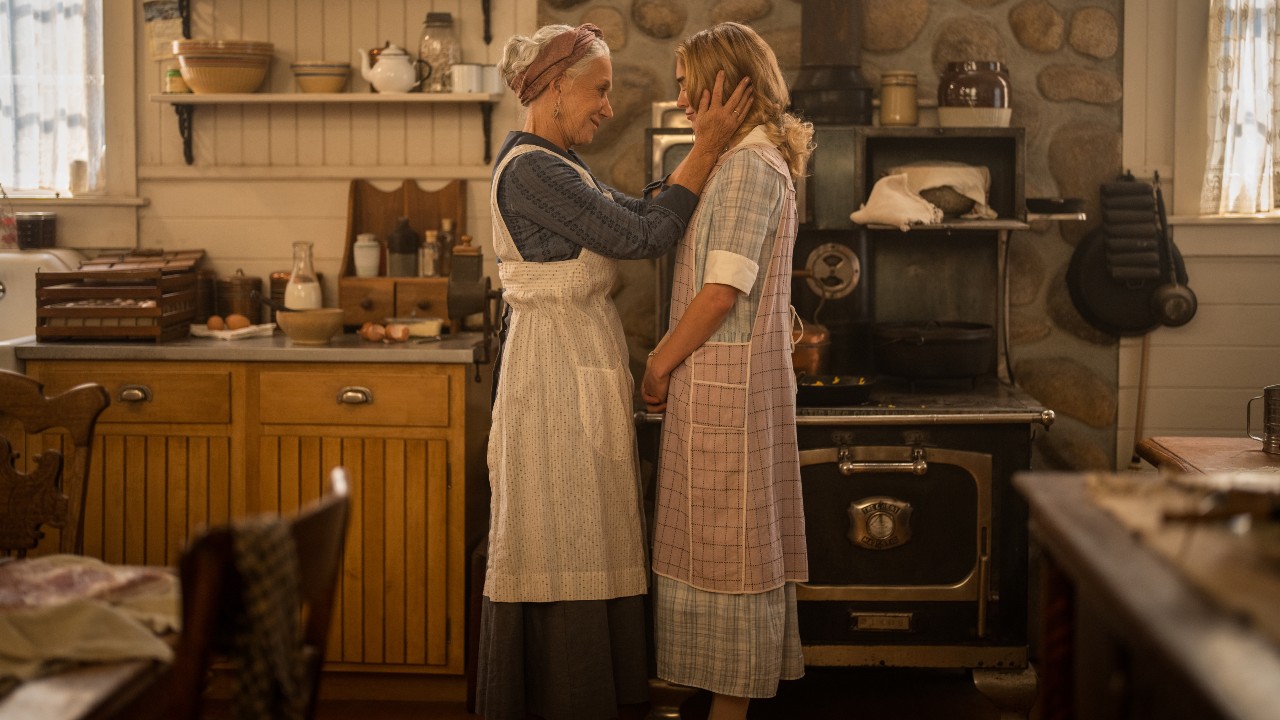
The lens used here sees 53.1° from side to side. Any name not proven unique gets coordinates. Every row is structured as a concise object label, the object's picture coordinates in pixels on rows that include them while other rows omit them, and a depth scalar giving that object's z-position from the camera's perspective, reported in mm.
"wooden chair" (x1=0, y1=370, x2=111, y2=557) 2105
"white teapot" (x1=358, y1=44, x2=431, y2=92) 3654
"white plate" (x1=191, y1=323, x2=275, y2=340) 3473
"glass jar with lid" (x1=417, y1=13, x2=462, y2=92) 3717
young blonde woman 2512
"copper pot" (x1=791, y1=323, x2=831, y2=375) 3230
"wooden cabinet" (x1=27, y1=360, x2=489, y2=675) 3219
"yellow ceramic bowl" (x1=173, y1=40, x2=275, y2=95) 3695
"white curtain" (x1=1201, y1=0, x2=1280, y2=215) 3584
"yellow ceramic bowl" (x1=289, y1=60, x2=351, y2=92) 3709
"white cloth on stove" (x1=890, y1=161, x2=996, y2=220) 3342
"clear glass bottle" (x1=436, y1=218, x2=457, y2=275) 3750
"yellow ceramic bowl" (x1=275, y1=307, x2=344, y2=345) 3285
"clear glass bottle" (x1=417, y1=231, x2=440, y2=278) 3717
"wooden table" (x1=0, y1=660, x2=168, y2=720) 1272
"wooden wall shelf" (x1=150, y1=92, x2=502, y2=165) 3645
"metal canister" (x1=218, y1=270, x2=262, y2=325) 3775
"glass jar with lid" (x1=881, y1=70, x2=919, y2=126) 3471
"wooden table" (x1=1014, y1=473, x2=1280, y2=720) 911
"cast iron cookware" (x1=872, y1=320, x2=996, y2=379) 3227
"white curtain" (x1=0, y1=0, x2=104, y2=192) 3891
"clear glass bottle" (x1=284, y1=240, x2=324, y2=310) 3484
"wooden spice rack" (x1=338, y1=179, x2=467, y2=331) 3672
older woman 2635
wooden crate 3352
